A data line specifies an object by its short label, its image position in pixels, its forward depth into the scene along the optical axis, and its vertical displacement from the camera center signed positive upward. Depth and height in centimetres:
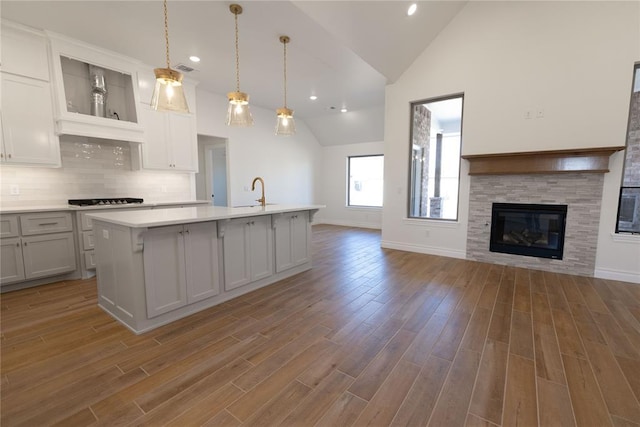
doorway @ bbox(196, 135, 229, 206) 635 +51
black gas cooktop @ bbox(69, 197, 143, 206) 361 -14
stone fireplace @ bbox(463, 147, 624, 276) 362 -2
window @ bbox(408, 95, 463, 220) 469 +61
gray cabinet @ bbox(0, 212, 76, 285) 308 -66
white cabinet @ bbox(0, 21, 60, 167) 313 +106
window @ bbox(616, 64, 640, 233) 344 +19
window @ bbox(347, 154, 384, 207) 795 +34
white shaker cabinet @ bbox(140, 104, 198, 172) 433 +83
